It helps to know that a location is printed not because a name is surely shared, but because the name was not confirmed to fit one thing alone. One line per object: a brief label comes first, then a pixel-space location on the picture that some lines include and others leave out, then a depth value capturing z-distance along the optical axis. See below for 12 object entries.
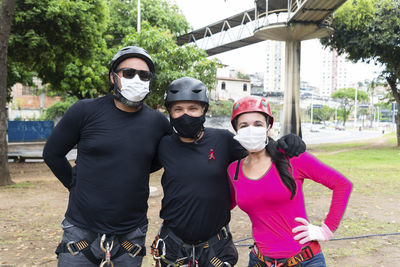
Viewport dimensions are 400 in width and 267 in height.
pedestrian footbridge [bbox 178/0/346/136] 22.28
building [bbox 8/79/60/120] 46.12
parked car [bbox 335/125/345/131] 81.12
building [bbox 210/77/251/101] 62.69
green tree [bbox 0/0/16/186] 10.78
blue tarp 32.41
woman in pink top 2.59
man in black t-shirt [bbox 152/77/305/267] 2.87
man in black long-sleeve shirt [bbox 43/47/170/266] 2.85
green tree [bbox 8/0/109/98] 12.97
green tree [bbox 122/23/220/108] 12.84
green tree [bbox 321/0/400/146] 22.70
